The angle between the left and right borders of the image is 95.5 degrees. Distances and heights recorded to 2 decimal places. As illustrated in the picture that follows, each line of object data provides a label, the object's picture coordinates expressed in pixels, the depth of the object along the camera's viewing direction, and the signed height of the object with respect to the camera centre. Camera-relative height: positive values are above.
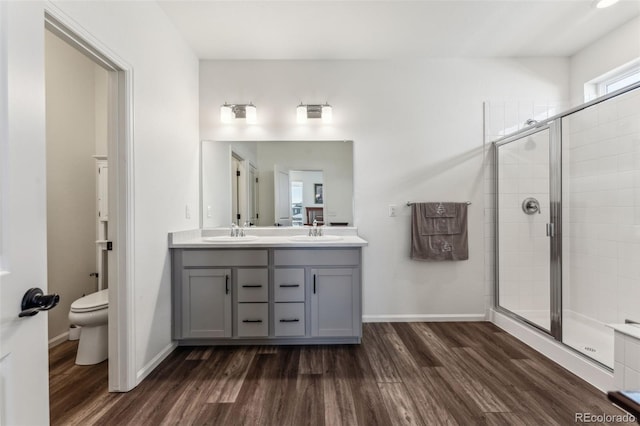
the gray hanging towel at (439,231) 2.77 -0.19
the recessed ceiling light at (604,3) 2.05 +1.48
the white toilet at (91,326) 1.93 -0.78
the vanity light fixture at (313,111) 2.76 +0.96
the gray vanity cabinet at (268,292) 2.28 -0.63
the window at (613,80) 2.41 +1.15
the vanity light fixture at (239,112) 2.76 +0.96
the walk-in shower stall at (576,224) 2.21 -0.11
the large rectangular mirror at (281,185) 2.81 +0.26
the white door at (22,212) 0.75 +0.01
